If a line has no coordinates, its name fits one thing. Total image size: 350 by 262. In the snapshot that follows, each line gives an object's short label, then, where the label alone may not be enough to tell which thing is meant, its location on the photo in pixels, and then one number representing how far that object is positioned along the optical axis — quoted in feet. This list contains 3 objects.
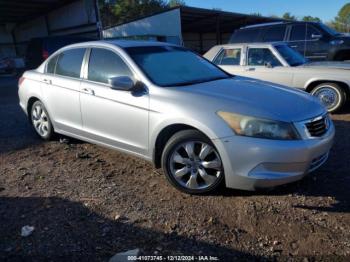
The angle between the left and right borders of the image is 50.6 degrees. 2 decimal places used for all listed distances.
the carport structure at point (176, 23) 72.18
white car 23.84
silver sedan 11.45
